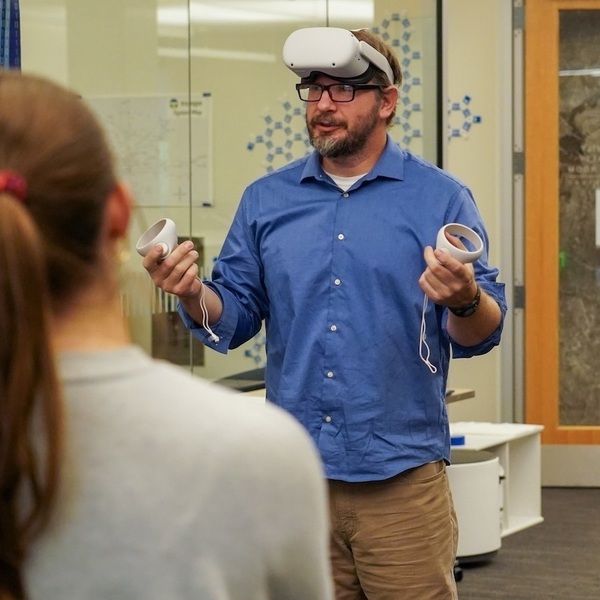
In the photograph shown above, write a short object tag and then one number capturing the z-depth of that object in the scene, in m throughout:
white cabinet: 5.32
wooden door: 6.29
